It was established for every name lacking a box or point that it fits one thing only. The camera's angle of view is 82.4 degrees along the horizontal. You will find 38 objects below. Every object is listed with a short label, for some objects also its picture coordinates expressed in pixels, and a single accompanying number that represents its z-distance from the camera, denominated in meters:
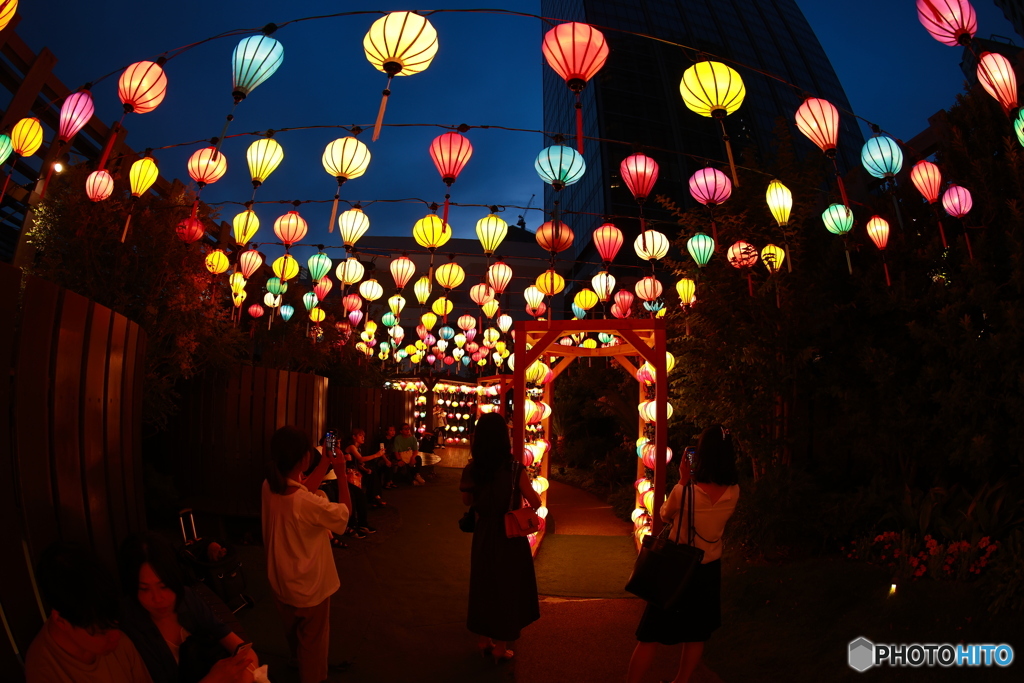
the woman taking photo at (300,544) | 3.06
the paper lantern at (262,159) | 6.34
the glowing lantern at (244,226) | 8.52
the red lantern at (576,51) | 4.71
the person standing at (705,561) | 3.19
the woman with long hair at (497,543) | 3.79
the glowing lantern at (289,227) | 9.04
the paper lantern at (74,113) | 5.98
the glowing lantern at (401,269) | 10.72
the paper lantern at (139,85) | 5.34
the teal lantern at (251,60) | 4.68
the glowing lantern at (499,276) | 10.62
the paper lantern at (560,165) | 6.21
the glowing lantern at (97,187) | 6.65
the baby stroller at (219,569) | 4.32
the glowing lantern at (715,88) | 4.93
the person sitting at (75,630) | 2.03
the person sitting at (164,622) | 2.27
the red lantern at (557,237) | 7.50
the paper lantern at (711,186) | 6.71
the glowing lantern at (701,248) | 7.60
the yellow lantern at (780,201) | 6.71
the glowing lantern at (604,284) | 9.98
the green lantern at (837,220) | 6.33
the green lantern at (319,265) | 11.51
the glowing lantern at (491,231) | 8.09
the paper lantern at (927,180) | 6.27
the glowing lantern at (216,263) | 8.44
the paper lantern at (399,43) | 4.43
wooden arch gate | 6.27
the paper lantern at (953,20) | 4.49
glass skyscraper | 40.62
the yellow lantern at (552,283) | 7.67
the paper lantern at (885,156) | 6.16
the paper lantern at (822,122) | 5.54
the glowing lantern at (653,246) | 8.27
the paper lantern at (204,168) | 6.57
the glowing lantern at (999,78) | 4.74
